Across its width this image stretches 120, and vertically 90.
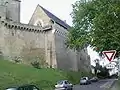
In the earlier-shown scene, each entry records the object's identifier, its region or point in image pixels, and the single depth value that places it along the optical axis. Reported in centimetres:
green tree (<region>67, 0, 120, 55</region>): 1110
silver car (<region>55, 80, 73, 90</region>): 1748
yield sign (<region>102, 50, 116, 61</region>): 708
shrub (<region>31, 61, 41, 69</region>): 2721
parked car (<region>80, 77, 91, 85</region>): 2699
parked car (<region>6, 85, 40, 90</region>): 973
